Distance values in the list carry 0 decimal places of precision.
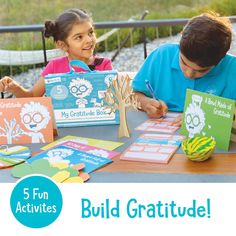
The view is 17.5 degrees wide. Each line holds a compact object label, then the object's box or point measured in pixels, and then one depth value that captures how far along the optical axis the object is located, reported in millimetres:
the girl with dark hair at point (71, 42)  3306
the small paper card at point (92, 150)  2594
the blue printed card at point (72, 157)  2517
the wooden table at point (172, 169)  2418
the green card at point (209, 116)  2578
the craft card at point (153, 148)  2543
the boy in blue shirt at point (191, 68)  2754
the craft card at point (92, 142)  2668
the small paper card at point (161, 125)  2792
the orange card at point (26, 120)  2727
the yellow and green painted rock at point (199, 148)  2501
